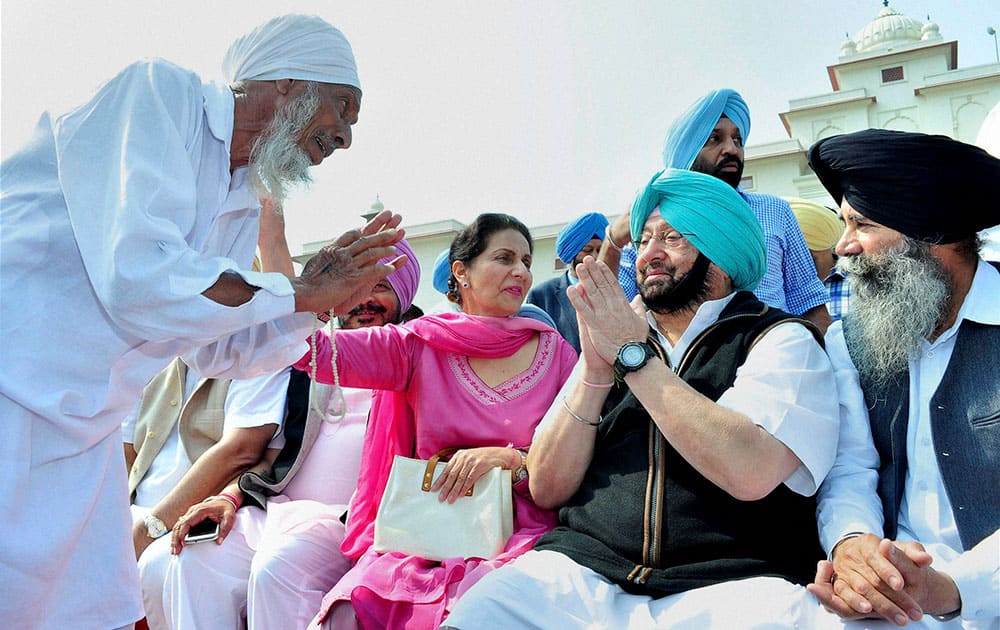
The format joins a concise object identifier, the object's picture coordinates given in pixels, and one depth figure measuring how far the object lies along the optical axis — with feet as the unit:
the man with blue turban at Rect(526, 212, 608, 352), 17.35
